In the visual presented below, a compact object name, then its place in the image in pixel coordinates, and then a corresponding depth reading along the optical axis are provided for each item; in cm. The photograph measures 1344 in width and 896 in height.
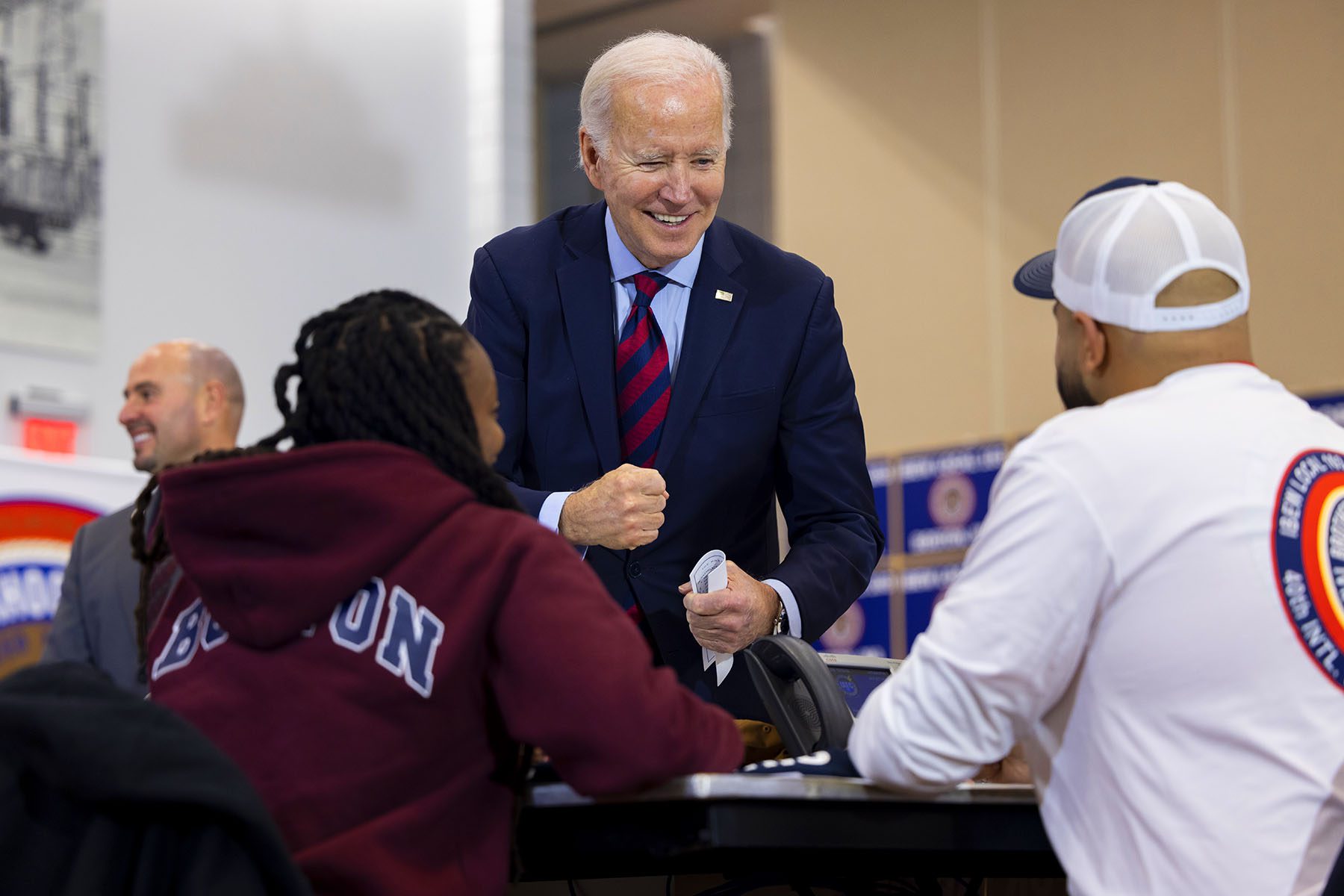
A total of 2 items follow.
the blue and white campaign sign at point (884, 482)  688
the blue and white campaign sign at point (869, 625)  673
